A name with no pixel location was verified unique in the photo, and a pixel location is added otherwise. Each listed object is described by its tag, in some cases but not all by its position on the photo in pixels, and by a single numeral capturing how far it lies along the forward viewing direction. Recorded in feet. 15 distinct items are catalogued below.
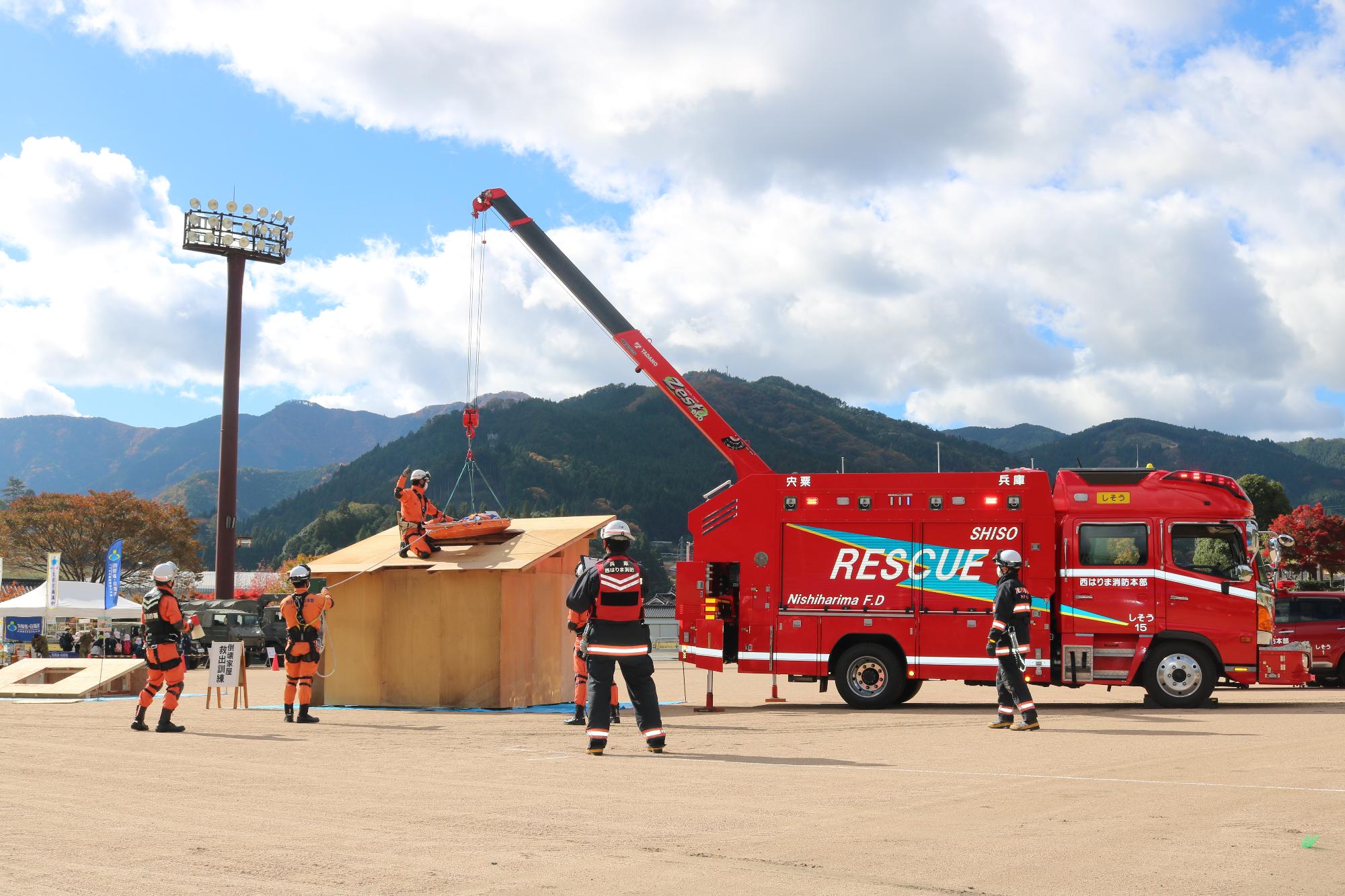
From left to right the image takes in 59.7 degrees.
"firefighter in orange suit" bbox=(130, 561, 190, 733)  45.75
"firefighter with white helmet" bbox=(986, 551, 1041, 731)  44.52
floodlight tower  177.58
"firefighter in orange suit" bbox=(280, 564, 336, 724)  49.42
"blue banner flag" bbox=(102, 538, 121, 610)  117.29
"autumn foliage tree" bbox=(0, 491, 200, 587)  199.11
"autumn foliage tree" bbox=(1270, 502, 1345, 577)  157.69
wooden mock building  56.44
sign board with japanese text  59.11
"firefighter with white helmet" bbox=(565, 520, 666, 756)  36.40
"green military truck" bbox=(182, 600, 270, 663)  132.16
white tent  116.06
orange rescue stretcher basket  59.67
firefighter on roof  59.06
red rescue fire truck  53.26
